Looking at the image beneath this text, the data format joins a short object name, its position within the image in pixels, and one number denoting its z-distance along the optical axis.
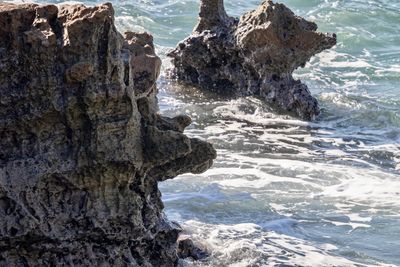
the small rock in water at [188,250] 10.22
